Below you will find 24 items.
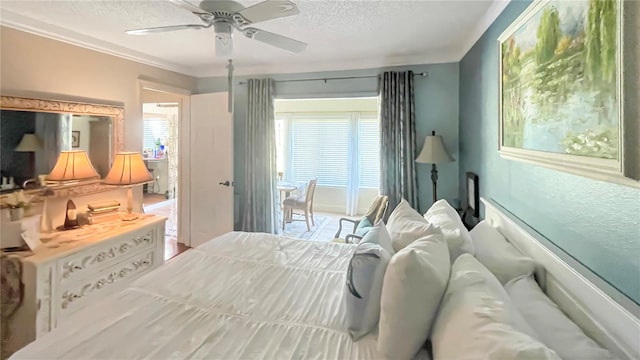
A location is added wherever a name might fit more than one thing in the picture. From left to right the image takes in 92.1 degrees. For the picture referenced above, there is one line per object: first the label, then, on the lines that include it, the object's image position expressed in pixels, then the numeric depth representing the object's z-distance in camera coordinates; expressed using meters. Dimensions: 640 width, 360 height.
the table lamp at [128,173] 2.90
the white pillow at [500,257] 1.39
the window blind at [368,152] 6.62
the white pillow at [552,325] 0.87
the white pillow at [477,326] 0.72
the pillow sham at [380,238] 1.53
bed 1.06
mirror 2.39
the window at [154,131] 7.68
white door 4.07
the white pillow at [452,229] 1.56
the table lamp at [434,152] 3.25
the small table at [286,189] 5.68
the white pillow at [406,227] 1.56
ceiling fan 1.63
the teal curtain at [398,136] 3.57
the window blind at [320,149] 6.90
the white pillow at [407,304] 1.06
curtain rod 3.57
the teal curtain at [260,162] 4.08
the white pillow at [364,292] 1.27
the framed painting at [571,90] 0.87
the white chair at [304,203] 5.59
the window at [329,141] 6.68
